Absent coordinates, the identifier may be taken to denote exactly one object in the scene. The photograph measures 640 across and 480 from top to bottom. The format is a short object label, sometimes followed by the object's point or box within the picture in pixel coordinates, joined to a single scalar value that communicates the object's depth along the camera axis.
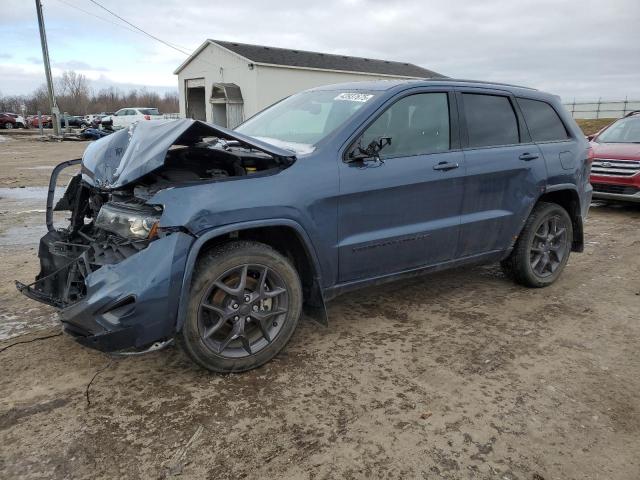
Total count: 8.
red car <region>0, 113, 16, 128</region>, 41.39
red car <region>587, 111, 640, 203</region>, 8.35
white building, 24.95
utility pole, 26.56
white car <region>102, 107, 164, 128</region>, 31.88
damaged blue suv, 2.78
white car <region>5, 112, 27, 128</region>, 42.16
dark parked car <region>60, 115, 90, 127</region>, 42.84
